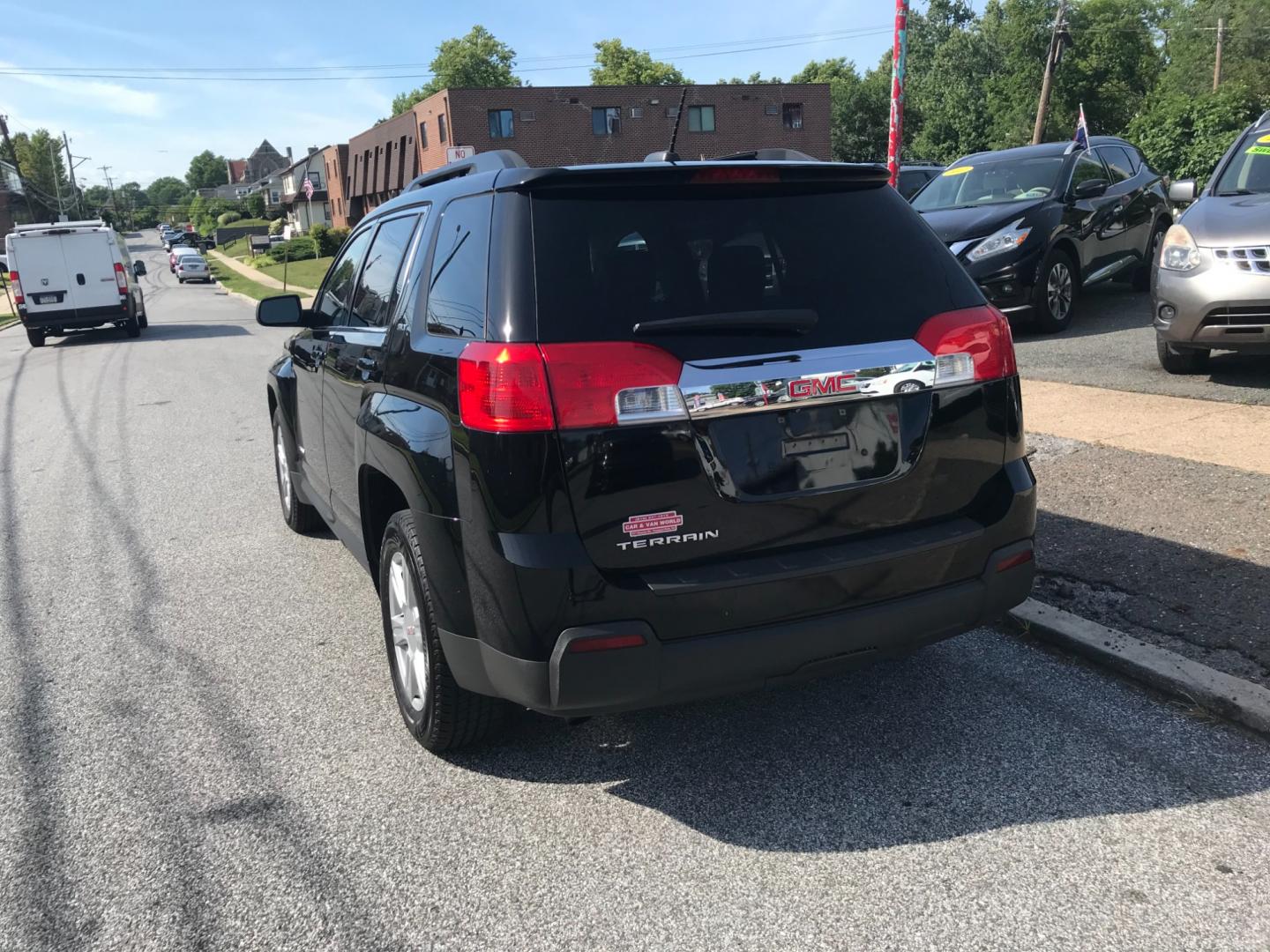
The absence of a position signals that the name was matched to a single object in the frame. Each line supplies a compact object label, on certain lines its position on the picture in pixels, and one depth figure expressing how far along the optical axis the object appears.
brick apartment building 54.56
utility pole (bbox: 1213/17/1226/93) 56.94
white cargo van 21.05
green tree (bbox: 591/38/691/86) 92.12
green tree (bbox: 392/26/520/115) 100.00
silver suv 7.22
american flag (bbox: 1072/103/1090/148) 11.91
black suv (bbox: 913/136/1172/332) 10.48
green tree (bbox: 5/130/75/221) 113.19
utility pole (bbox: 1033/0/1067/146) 34.09
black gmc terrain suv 2.84
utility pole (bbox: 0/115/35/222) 67.38
